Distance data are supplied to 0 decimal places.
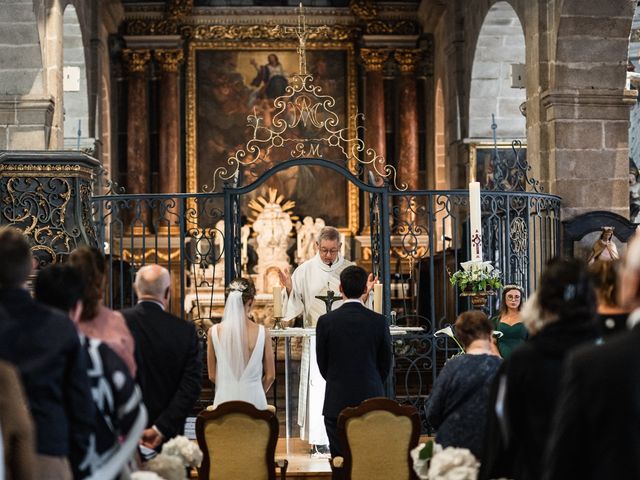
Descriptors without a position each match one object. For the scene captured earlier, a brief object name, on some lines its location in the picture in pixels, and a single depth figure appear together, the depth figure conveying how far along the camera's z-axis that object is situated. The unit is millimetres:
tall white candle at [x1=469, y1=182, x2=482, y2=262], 8977
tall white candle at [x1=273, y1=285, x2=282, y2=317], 9697
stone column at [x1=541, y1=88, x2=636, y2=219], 12758
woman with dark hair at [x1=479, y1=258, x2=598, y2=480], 4395
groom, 7566
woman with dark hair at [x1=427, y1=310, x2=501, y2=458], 5543
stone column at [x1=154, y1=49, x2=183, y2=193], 20219
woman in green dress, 9039
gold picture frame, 20500
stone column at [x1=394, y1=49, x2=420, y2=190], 20609
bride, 8328
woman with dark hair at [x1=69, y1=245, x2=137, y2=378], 5203
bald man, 5785
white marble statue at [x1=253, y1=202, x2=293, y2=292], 18297
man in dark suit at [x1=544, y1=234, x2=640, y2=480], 3359
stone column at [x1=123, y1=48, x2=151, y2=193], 20281
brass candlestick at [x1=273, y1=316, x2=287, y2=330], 10070
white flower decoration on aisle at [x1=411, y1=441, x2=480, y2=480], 5223
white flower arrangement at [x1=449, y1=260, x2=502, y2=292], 8781
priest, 9656
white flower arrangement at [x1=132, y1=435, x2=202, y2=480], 5449
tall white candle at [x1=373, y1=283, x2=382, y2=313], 9641
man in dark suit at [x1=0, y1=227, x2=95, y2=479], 4344
